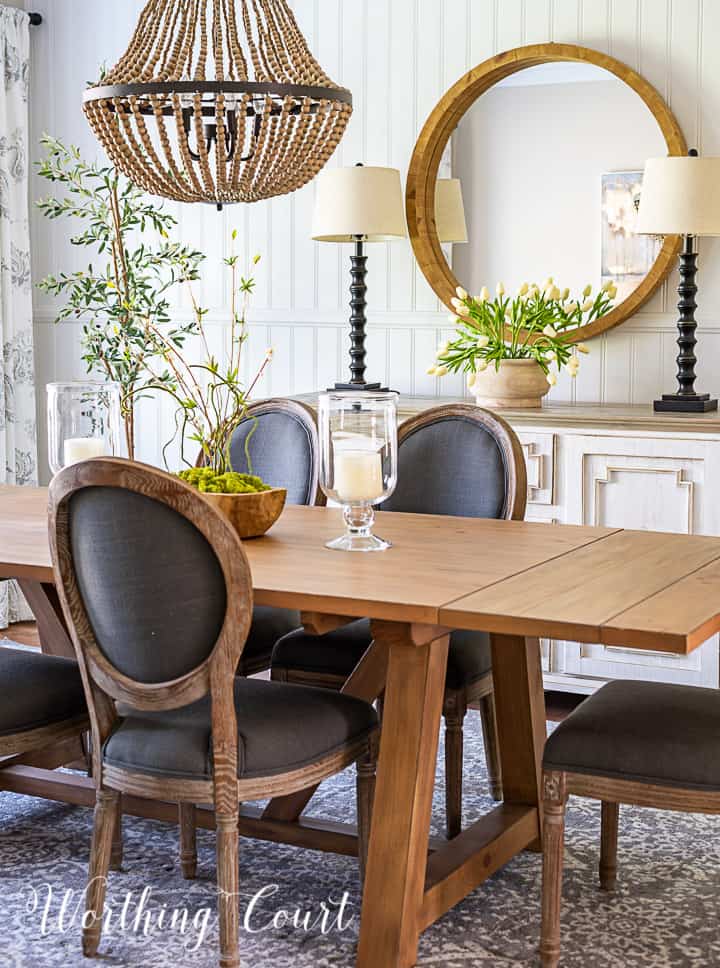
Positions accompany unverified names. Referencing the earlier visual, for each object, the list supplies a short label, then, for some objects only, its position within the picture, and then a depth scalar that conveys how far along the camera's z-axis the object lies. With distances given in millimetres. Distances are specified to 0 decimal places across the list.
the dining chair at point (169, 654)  2107
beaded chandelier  2398
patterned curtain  4895
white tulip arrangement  4051
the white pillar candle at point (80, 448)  2838
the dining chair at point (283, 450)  3285
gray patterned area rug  2391
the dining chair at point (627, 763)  2148
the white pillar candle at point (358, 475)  2451
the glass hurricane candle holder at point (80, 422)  2842
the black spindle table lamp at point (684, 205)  3791
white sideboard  3670
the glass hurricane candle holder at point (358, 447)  2459
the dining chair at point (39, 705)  2475
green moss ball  2662
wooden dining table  2021
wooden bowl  2613
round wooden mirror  4160
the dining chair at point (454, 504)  2865
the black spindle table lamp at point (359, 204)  4191
